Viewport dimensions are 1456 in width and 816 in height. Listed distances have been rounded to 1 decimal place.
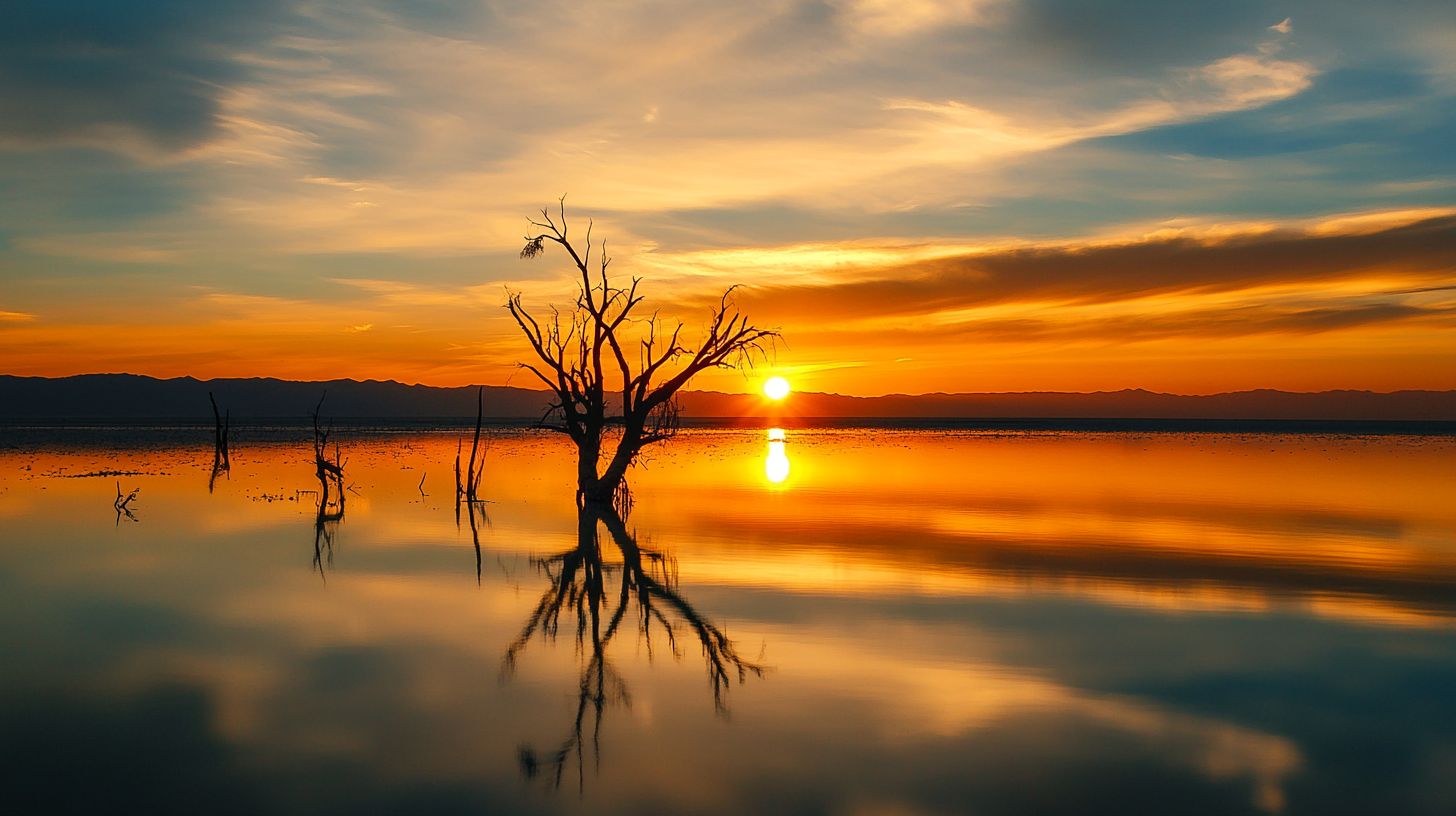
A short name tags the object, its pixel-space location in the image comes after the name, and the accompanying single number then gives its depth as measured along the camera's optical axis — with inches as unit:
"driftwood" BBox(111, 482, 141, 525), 884.9
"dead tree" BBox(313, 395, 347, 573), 798.5
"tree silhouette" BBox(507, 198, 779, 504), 982.4
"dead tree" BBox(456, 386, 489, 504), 1052.8
